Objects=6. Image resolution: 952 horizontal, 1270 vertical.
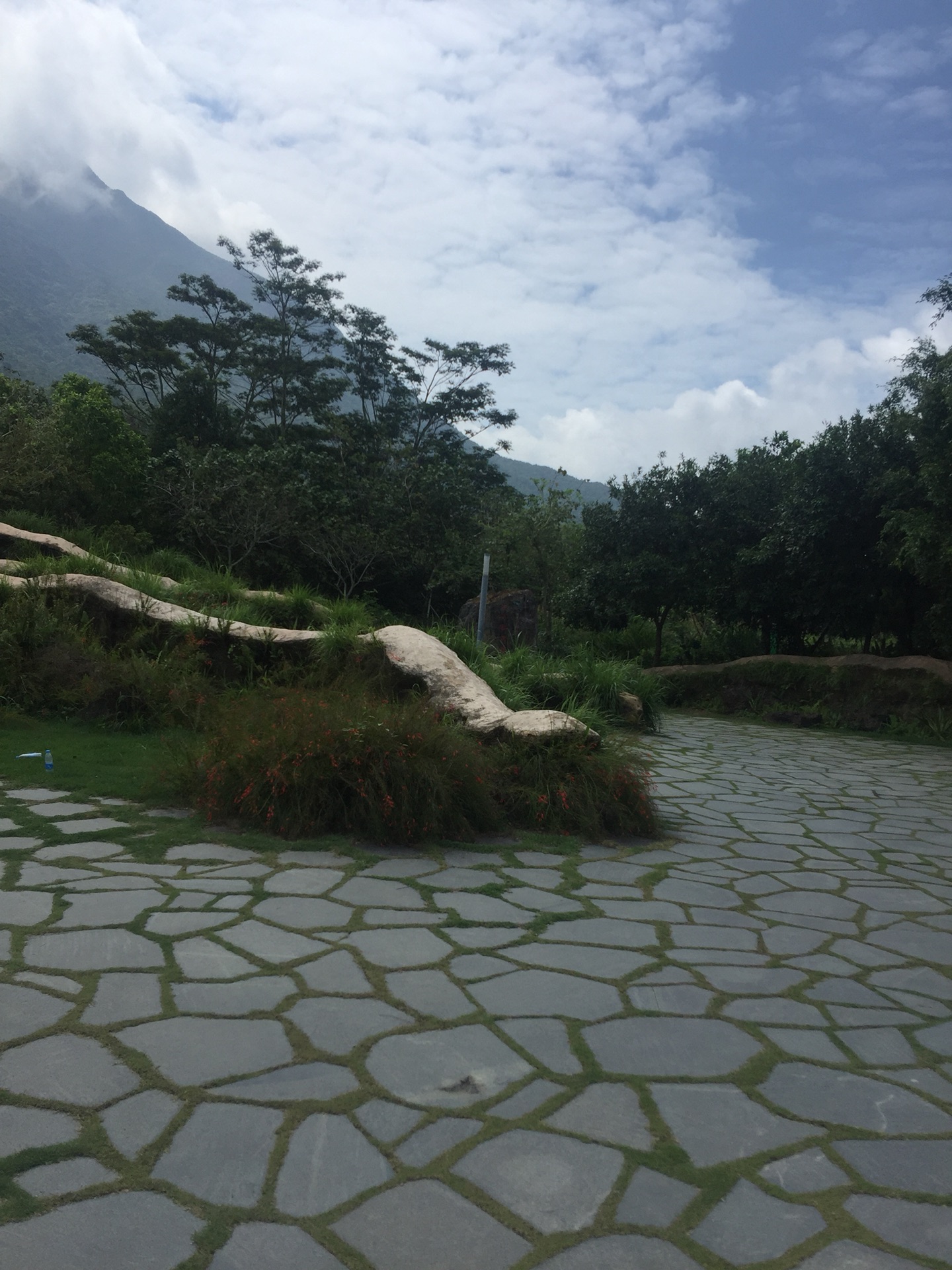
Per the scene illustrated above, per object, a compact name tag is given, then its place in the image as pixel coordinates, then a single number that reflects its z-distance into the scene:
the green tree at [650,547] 14.87
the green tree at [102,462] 17.83
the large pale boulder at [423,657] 5.68
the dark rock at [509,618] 14.78
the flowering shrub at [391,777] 4.72
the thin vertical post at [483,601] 10.45
